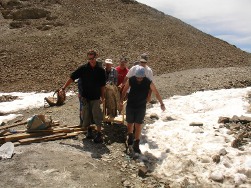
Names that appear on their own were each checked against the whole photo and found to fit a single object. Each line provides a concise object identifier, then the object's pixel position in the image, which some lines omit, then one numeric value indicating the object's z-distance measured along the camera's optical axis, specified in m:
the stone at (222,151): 5.67
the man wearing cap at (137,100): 5.63
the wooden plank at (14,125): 6.88
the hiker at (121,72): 6.97
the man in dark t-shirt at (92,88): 5.87
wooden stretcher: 6.62
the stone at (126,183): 4.93
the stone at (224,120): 7.11
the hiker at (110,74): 6.68
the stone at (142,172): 5.22
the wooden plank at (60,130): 6.11
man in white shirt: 5.93
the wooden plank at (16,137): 5.75
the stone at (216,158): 5.48
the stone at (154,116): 7.72
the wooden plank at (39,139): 5.77
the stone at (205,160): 5.54
